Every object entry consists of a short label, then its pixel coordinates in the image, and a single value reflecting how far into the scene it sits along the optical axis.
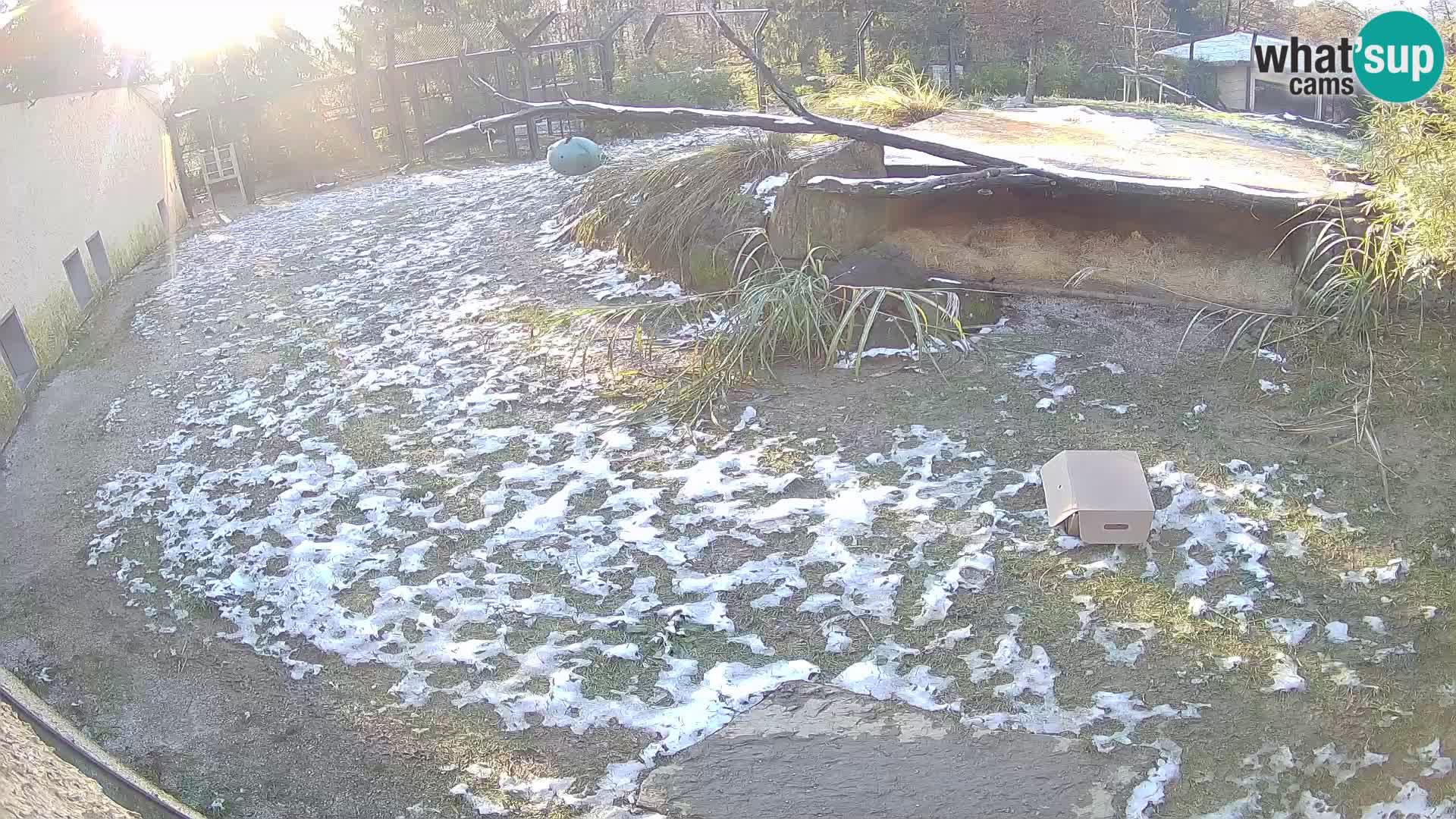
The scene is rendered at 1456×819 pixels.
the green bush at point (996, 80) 13.19
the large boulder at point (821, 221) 5.39
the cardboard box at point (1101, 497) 3.19
